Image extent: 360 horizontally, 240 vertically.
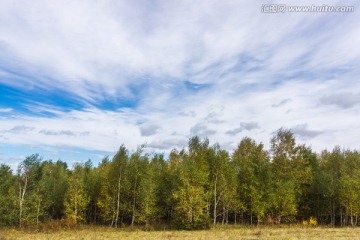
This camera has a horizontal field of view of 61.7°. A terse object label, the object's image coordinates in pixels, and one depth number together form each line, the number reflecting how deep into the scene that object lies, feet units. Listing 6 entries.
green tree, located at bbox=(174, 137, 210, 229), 160.05
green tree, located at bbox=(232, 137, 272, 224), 192.31
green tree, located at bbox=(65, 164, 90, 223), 193.14
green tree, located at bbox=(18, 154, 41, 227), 181.27
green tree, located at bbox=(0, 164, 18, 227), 179.83
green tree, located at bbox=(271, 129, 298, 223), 195.83
